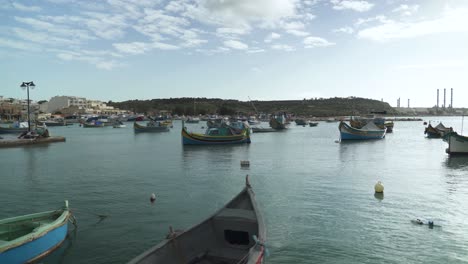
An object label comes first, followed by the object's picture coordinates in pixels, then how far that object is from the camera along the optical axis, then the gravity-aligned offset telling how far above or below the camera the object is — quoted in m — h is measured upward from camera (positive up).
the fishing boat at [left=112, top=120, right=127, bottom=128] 128.00 -3.46
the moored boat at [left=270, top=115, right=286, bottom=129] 101.62 -1.96
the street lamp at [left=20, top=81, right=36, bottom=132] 54.00 +4.32
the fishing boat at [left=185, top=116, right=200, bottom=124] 171.00 -2.58
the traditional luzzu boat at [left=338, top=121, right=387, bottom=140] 64.06 -2.89
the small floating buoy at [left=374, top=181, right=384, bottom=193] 22.02 -4.24
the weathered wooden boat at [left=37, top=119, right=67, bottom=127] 143.23 -3.18
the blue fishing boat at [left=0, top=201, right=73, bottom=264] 10.59 -3.83
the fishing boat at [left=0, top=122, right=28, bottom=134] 85.88 -3.38
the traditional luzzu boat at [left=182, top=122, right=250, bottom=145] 54.72 -3.16
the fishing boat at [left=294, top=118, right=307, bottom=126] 141.09 -2.32
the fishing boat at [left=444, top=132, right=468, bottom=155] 40.50 -2.99
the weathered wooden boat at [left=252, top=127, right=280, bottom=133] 93.19 -3.60
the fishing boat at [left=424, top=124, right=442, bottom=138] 72.25 -3.17
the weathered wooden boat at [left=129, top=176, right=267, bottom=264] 9.80 -3.57
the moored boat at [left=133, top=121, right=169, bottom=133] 94.81 -3.16
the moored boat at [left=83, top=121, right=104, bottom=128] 129.77 -3.22
